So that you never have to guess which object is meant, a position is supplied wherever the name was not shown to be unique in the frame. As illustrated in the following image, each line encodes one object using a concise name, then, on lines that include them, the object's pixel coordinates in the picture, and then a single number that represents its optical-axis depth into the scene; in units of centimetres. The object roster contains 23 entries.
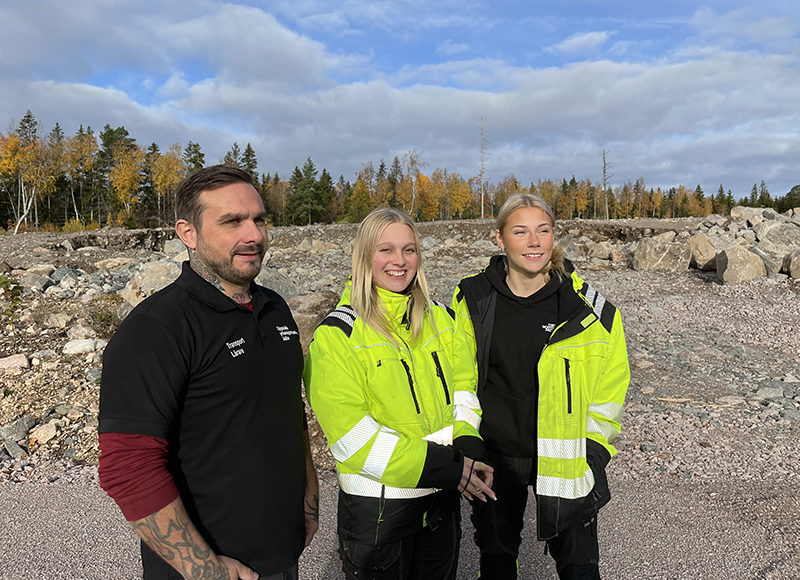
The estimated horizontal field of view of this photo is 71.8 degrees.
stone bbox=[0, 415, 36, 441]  644
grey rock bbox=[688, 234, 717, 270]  1619
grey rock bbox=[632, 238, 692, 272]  1673
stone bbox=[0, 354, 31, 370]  805
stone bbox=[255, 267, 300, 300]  981
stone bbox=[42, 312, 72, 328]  970
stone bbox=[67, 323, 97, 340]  916
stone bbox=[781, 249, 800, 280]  1451
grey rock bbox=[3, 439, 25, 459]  616
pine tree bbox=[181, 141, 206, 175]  6394
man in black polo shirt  166
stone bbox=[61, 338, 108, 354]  848
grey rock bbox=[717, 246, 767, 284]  1460
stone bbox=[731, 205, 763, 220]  2231
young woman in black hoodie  280
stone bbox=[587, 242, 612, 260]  2027
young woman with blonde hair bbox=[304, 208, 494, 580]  229
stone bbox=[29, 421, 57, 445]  646
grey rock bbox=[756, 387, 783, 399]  758
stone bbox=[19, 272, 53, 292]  1154
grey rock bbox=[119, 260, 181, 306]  925
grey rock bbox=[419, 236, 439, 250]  2277
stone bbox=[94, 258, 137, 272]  1455
